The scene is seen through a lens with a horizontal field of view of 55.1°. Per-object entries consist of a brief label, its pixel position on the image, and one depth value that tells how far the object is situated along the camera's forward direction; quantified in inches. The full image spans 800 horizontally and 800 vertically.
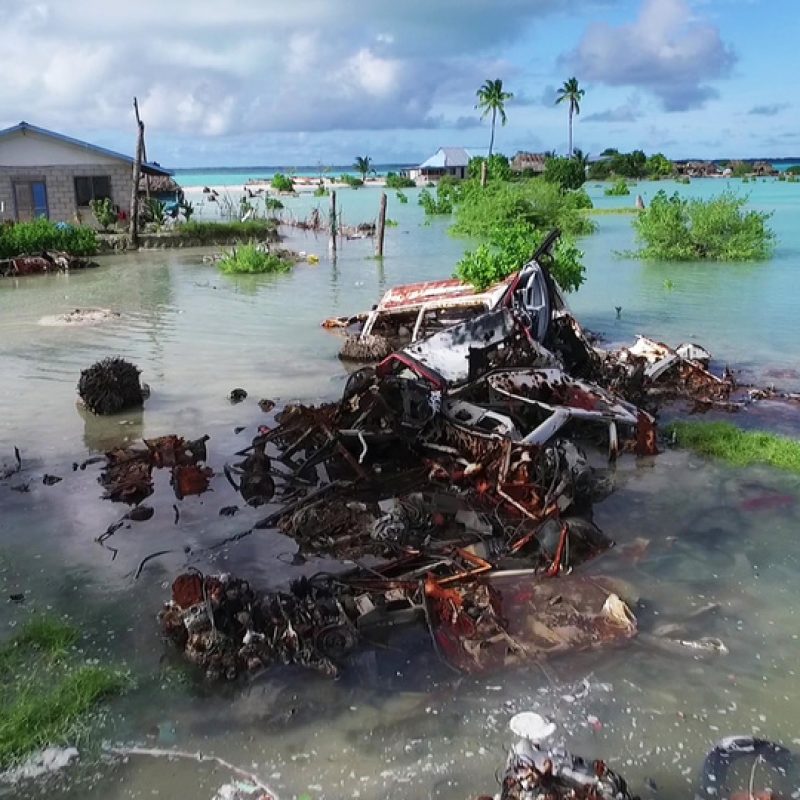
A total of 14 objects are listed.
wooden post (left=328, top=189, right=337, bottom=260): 1200.0
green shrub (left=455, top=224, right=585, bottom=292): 607.5
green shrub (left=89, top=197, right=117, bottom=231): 1259.8
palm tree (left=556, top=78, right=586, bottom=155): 3907.5
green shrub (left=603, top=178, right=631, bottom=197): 2883.9
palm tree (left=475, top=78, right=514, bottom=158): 3388.3
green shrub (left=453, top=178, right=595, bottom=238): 1441.9
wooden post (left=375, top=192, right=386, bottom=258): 1161.7
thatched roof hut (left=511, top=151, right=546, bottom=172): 3764.8
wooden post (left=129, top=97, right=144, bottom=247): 1158.3
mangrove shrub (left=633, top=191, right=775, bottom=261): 1110.4
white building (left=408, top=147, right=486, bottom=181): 3900.1
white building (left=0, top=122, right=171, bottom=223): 1211.2
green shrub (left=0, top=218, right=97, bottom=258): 1052.5
